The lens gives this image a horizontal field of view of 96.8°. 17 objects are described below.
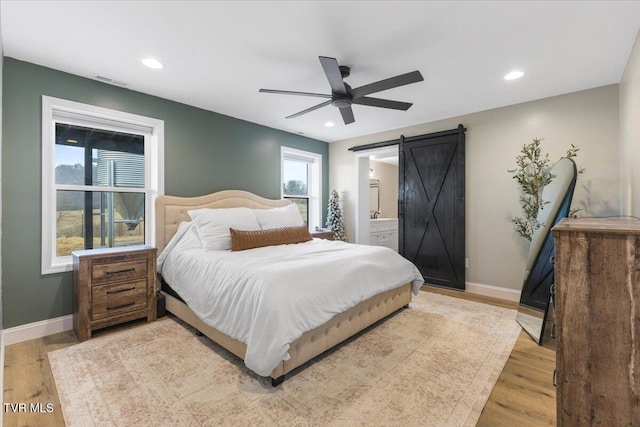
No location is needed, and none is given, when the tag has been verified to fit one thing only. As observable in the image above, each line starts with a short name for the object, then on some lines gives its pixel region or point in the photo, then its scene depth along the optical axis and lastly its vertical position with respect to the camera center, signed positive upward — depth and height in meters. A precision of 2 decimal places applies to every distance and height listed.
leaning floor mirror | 2.74 -0.52
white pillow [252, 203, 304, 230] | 3.65 -0.11
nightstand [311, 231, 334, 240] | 4.80 -0.42
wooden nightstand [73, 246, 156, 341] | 2.56 -0.75
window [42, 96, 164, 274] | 2.77 +0.34
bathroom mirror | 6.89 +0.33
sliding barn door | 4.14 +0.08
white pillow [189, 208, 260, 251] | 3.05 -0.16
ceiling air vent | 2.92 +1.36
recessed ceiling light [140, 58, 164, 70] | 2.60 +1.37
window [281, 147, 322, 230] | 5.30 +0.53
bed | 2.04 -0.90
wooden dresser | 1.14 -0.47
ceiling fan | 2.17 +1.05
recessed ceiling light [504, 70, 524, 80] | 2.81 +1.38
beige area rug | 1.65 -1.19
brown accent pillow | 3.05 -0.32
